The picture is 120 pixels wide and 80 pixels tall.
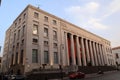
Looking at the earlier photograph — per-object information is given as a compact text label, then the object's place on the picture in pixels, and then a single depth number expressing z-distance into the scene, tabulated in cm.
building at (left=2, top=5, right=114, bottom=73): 2074
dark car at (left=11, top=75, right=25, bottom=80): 1586
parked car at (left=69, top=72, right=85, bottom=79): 1759
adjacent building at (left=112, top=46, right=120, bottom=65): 5455
